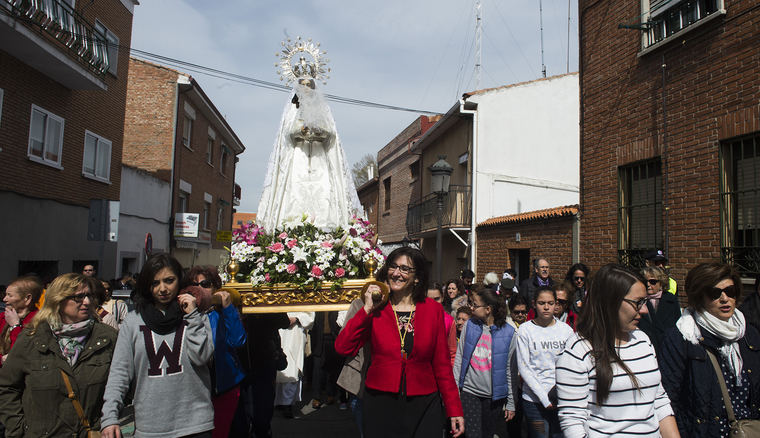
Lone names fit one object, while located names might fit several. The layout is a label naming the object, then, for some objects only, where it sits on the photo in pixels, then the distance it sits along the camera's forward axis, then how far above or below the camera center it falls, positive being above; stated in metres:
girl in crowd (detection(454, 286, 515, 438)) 4.77 -0.91
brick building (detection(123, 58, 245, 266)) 18.81 +4.48
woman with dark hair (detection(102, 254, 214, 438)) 2.95 -0.60
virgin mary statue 5.58 +1.05
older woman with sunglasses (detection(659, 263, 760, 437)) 2.99 -0.52
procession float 4.15 +0.31
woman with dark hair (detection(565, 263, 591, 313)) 6.98 -0.11
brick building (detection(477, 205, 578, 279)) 10.54 +0.60
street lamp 10.57 +1.71
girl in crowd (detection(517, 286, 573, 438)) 4.32 -0.77
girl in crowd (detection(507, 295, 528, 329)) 5.95 -0.50
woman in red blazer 3.13 -0.58
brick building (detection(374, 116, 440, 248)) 22.23 +3.89
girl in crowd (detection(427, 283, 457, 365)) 4.34 -0.58
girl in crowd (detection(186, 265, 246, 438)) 3.47 -0.66
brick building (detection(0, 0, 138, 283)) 10.16 +2.82
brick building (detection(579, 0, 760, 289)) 6.65 +2.02
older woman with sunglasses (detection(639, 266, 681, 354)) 4.65 -0.42
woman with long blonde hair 3.12 -0.70
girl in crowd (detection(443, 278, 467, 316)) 7.97 -0.42
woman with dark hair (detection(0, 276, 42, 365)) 3.93 -0.41
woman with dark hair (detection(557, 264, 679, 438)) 2.47 -0.50
